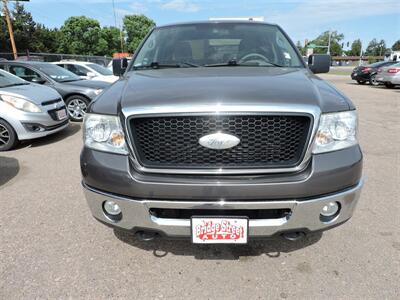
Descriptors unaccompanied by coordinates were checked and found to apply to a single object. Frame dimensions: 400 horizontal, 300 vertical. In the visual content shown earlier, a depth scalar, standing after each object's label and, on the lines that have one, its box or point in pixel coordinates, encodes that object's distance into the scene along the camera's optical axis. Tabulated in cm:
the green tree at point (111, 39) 6756
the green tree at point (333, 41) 11594
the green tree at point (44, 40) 5431
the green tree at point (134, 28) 7800
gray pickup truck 193
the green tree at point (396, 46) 11752
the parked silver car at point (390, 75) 1619
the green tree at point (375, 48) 12257
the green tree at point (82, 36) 6322
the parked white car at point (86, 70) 1155
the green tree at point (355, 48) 12688
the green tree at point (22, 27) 5225
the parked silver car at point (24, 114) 554
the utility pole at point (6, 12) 1834
